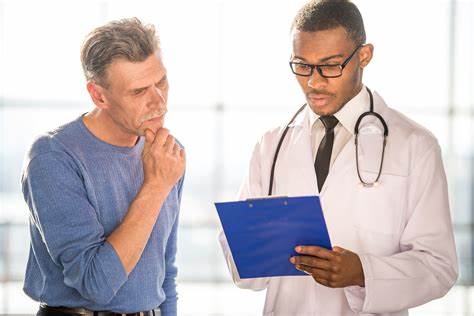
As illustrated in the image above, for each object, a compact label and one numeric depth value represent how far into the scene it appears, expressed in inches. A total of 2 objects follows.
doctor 88.1
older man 83.9
